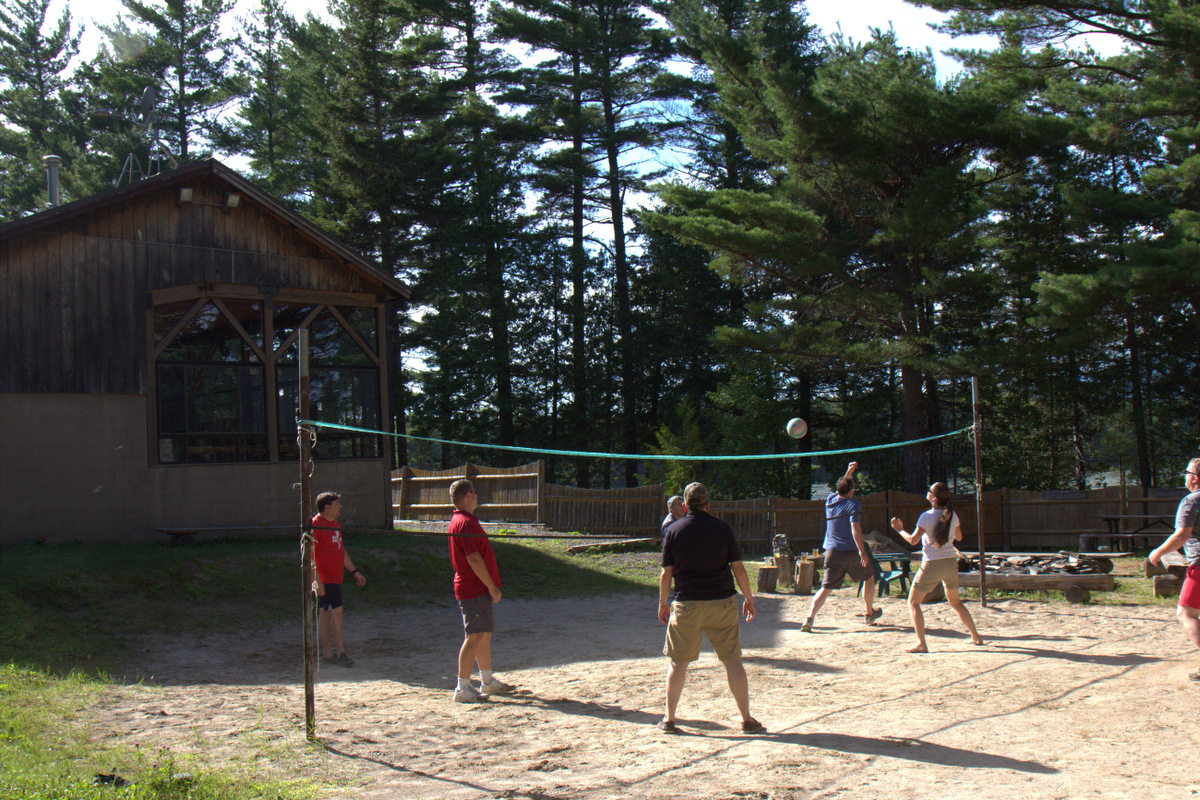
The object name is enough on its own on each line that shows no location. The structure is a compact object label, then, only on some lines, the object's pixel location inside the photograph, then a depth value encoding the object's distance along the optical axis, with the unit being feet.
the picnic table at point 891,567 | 40.96
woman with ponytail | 28.81
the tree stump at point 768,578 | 45.14
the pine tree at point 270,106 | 123.34
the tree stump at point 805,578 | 44.37
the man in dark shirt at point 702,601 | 19.89
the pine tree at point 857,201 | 70.03
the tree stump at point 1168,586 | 38.01
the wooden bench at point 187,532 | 44.27
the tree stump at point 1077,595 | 37.83
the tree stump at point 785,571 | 46.39
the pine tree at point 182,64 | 119.24
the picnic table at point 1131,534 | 57.93
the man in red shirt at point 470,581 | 23.36
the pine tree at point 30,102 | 119.96
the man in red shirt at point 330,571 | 27.63
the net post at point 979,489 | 36.02
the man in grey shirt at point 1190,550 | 23.73
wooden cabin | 43.62
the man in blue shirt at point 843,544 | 32.91
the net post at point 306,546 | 20.02
